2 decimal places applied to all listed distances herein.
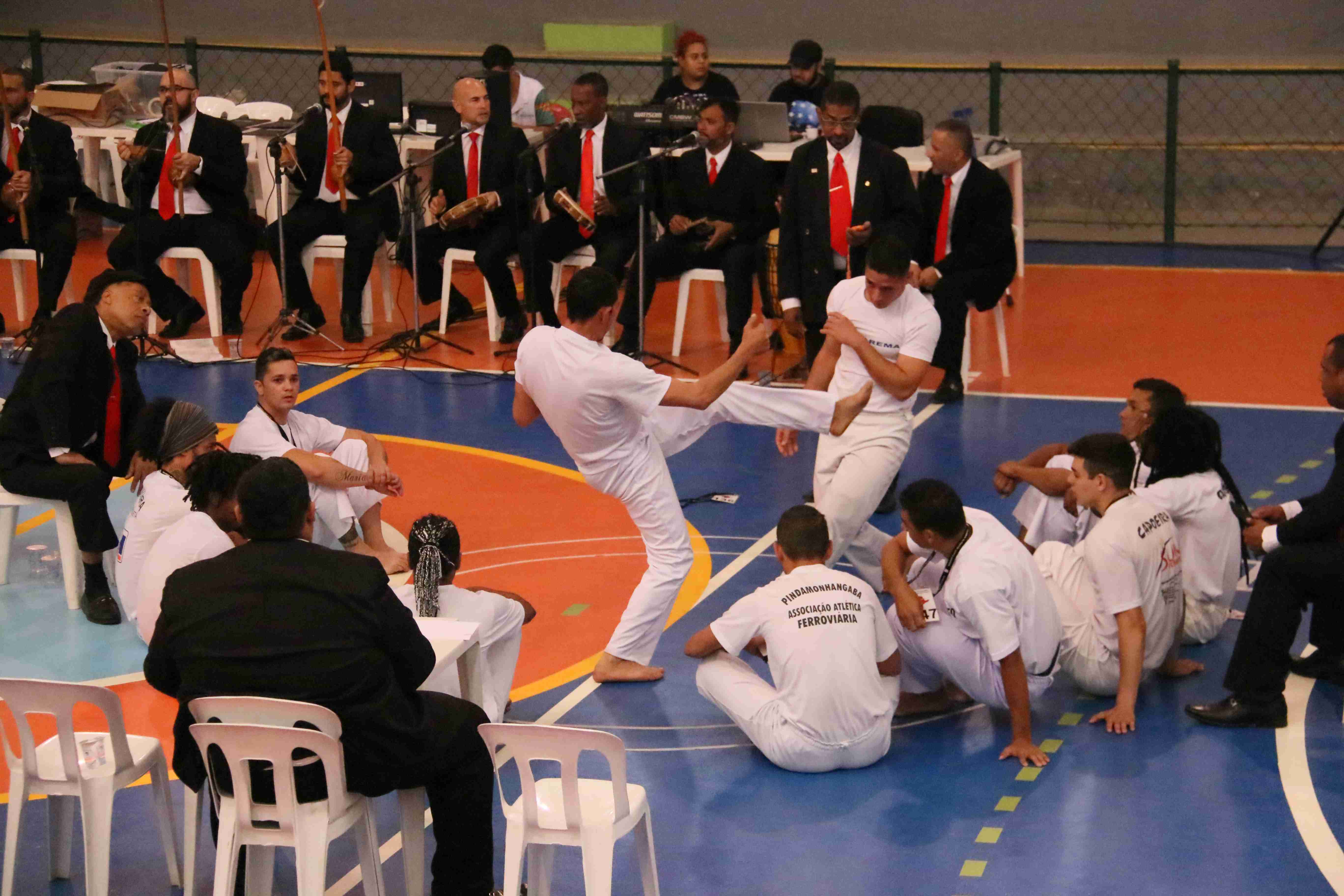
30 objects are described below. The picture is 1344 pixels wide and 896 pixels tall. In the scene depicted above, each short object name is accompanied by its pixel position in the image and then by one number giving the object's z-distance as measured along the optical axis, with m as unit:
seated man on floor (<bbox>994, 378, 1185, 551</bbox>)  12.18
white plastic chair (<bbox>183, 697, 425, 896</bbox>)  7.36
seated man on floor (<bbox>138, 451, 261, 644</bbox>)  9.89
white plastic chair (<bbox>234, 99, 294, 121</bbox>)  26.05
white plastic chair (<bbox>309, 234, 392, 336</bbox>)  22.32
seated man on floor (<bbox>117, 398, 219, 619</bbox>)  11.63
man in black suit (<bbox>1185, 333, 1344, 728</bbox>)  10.34
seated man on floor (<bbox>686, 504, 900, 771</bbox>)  9.67
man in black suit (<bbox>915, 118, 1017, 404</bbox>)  18.28
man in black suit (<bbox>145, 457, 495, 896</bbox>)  7.45
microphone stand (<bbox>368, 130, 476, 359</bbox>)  20.71
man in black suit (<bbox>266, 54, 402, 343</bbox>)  21.93
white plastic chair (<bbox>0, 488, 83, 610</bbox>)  12.84
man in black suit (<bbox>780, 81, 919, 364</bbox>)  17.71
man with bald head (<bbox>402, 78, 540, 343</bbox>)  21.50
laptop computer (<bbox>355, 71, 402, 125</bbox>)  25.05
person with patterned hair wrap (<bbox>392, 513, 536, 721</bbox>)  9.63
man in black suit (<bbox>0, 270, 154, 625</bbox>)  12.66
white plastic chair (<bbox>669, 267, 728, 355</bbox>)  20.68
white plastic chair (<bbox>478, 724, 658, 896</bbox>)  7.41
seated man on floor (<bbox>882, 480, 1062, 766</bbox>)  10.03
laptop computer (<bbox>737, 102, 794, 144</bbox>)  22.38
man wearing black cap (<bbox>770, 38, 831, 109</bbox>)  24.01
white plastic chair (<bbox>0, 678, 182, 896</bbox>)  7.96
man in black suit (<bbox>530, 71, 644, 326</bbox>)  20.90
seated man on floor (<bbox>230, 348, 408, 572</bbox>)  12.81
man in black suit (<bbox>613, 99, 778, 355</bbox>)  20.29
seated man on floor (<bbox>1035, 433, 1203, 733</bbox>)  10.53
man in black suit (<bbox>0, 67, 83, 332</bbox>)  21.76
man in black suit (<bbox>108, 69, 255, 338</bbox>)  21.78
